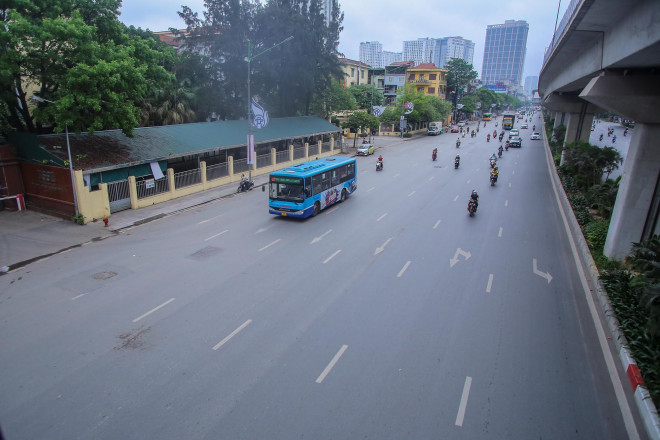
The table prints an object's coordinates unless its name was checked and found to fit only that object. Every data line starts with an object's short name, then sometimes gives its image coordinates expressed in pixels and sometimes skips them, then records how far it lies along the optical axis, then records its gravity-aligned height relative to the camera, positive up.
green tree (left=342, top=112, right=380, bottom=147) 51.59 -1.75
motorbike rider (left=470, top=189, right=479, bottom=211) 20.36 -4.34
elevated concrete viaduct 10.29 +0.71
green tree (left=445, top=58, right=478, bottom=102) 103.44 +9.11
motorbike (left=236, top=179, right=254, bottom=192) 26.48 -5.26
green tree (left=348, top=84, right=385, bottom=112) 70.12 +1.92
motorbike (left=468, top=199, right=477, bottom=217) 20.36 -4.73
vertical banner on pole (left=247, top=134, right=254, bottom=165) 26.78 -2.94
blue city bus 19.09 -4.02
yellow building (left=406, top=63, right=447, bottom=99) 96.44 +7.11
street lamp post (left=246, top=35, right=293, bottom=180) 26.69 -1.87
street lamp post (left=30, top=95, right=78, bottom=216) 17.62 -3.67
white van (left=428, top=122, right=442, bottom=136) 75.12 -3.65
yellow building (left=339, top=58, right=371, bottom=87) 81.36 +7.11
